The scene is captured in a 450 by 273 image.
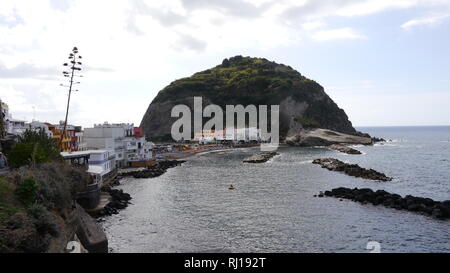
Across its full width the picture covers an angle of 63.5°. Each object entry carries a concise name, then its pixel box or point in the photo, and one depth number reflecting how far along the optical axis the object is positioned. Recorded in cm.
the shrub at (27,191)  2473
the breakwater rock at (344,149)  12382
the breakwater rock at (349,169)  6911
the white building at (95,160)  5770
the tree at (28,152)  3797
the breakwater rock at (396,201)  4176
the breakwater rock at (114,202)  4274
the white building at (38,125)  7474
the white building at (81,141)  8185
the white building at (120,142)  8375
